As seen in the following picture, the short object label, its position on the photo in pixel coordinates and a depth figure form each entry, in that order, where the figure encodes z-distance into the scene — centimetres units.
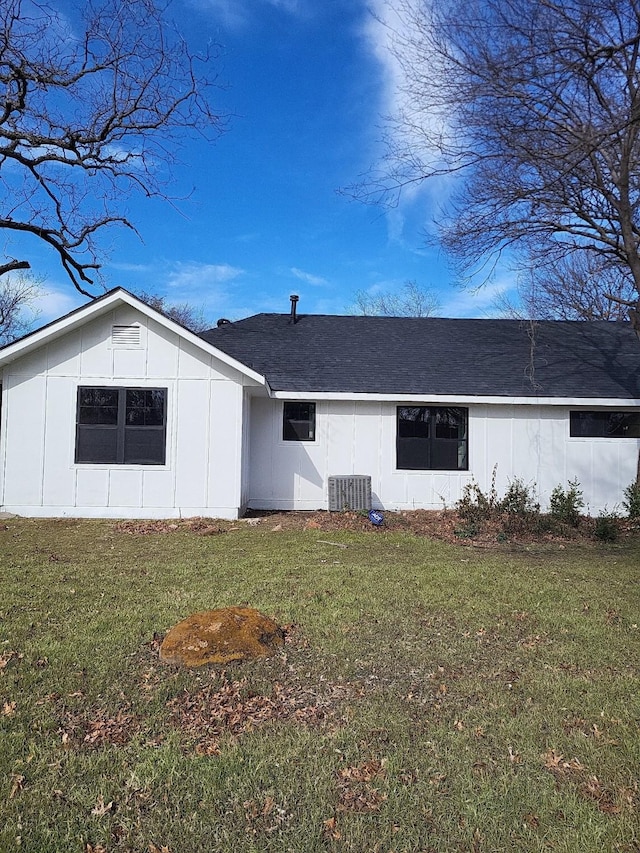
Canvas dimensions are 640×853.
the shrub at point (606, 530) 1021
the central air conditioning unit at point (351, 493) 1195
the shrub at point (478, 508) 1102
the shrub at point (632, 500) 1191
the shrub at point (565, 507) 1112
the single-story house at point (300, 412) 1122
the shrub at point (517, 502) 1083
